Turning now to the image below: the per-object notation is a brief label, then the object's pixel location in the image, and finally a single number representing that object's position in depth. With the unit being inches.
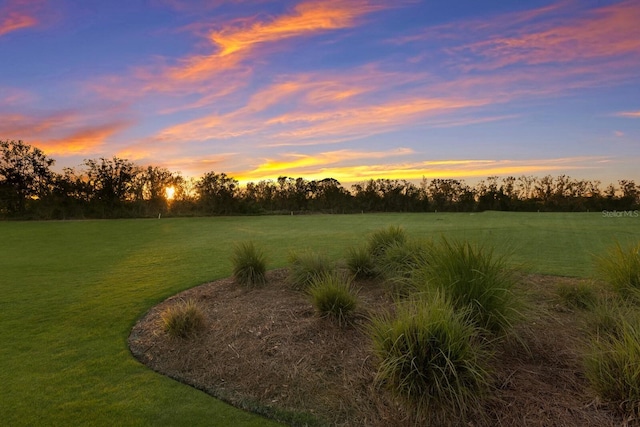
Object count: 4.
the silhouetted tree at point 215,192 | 1295.5
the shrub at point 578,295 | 190.5
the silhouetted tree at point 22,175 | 1148.5
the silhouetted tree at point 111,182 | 1229.7
